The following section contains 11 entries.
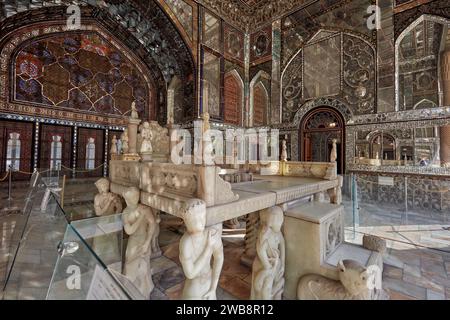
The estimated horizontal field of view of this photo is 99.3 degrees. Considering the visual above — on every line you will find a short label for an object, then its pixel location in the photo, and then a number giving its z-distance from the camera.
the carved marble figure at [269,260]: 2.41
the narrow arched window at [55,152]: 9.33
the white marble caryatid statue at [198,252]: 1.88
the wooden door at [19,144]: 8.17
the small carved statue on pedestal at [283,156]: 5.91
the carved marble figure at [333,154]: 5.24
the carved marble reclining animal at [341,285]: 2.05
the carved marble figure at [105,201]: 3.63
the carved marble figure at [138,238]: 2.66
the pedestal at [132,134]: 4.74
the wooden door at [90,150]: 10.11
